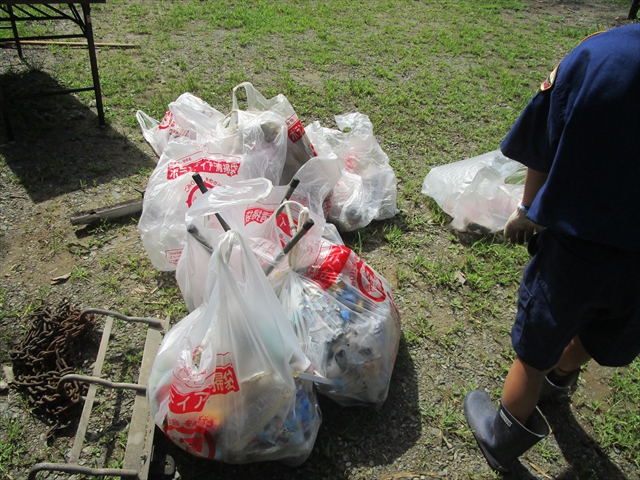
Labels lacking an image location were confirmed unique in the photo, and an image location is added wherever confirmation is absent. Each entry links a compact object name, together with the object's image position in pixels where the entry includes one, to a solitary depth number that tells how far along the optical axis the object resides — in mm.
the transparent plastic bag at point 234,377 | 1545
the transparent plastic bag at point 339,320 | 1787
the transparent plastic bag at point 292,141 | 2676
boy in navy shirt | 1223
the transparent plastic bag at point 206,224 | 1788
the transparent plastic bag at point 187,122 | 2830
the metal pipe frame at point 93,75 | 3207
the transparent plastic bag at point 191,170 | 2332
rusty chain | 1862
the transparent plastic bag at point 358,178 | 2729
